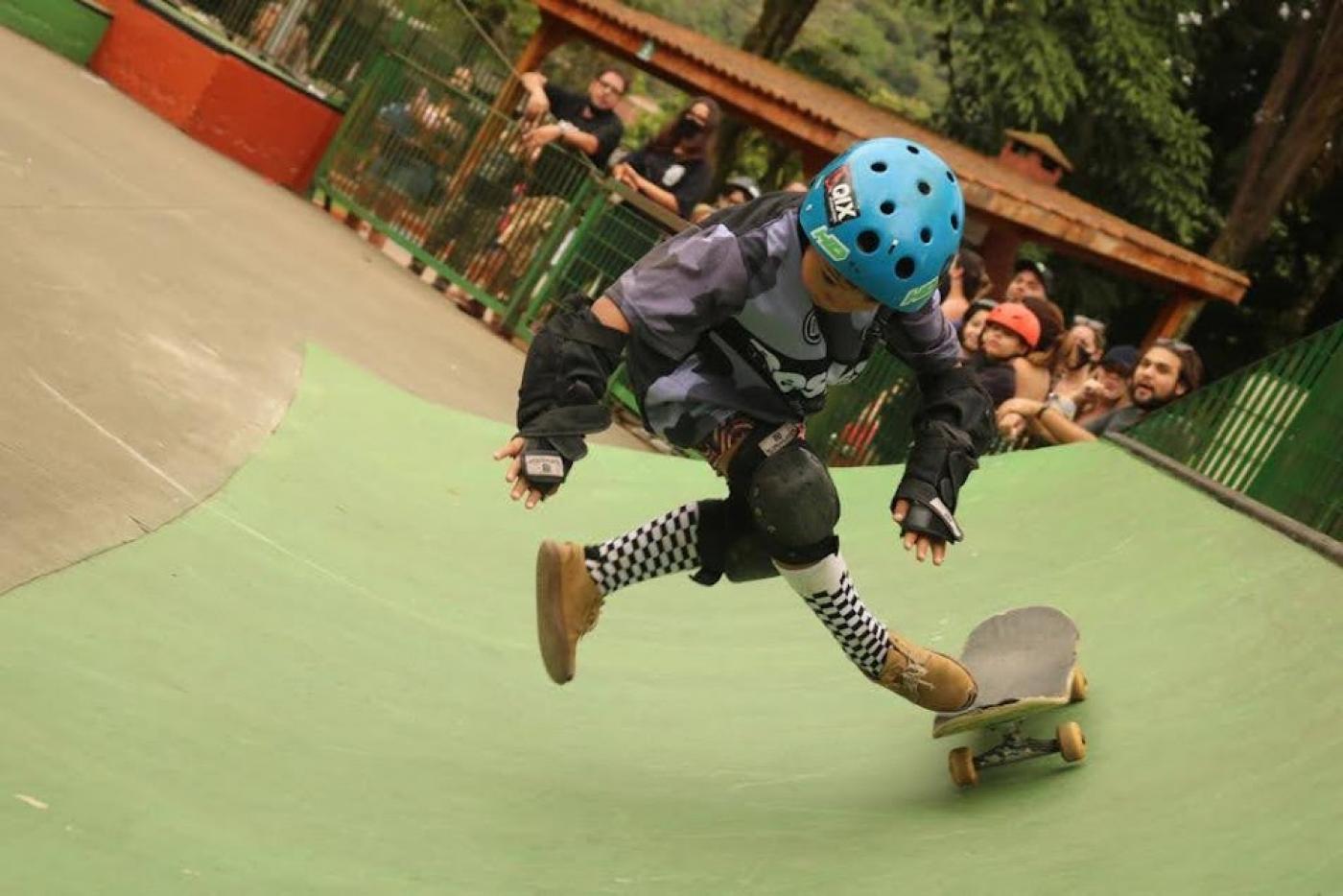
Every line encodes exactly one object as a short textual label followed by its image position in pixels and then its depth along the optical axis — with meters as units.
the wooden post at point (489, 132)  14.84
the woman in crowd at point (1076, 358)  10.09
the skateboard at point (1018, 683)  5.48
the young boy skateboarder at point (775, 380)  4.96
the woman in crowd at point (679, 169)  13.29
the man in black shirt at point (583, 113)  14.10
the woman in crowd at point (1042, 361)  9.95
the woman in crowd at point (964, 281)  11.08
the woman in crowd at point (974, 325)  10.32
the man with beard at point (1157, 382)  9.09
